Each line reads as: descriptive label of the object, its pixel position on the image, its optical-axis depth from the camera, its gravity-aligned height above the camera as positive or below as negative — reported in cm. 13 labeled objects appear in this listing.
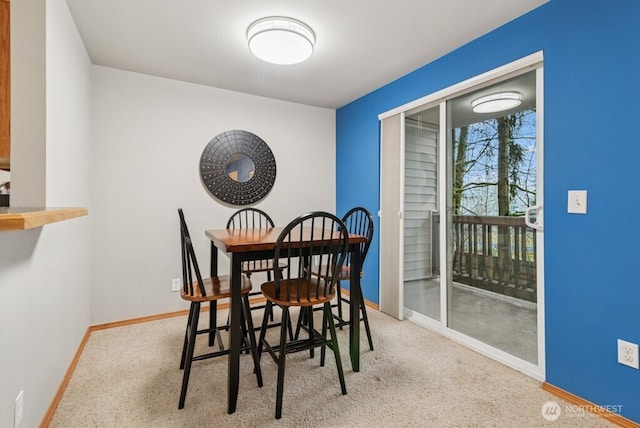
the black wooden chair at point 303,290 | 164 -46
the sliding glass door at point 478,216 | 209 -2
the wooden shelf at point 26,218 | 80 -1
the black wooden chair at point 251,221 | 281 -8
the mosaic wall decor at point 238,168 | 326 +51
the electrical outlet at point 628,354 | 153 -71
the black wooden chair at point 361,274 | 223 -48
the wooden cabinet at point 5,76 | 154 +70
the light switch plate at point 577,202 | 171 +7
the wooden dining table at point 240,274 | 166 -37
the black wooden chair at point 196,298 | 171 -50
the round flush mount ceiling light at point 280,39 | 208 +120
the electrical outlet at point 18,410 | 118 -78
